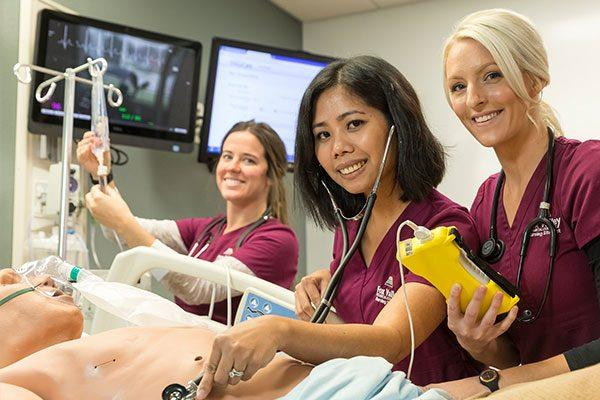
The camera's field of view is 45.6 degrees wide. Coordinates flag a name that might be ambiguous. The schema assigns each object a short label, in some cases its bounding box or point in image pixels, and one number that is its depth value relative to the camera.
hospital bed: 2.01
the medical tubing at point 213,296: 2.10
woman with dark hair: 1.57
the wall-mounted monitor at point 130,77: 2.74
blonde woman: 1.37
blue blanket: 1.07
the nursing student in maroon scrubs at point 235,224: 2.42
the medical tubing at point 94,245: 2.92
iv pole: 2.22
